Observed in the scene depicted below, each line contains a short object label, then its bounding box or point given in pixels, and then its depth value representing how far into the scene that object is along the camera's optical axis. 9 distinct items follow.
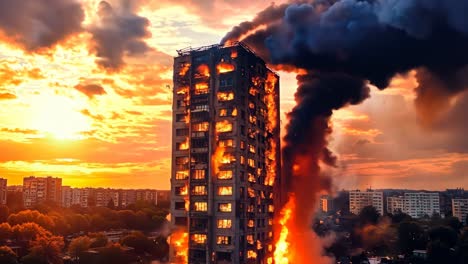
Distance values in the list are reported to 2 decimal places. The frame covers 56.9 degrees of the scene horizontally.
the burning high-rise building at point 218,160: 101.06
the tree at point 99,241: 152.50
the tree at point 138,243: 155.36
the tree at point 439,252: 149.12
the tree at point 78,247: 141.00
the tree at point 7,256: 122.50
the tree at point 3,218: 197.00
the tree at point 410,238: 176.38
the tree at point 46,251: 129.75
